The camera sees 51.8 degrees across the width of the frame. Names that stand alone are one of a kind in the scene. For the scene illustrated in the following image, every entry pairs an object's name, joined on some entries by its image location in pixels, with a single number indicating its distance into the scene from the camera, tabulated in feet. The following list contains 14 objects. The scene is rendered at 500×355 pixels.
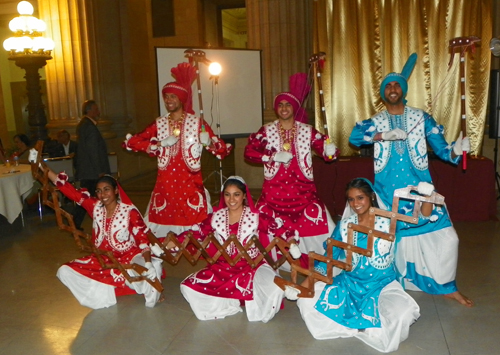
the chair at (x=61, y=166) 20.35
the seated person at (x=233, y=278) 10.37
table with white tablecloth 17.57
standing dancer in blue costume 10.96
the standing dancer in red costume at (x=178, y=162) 13.83
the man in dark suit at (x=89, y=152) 17.20
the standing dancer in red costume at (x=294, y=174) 12.90
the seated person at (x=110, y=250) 11.34
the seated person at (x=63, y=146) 22.58
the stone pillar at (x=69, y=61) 25.25
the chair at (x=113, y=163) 22.20
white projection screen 20.76
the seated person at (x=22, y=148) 22.85
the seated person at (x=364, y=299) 9.09
